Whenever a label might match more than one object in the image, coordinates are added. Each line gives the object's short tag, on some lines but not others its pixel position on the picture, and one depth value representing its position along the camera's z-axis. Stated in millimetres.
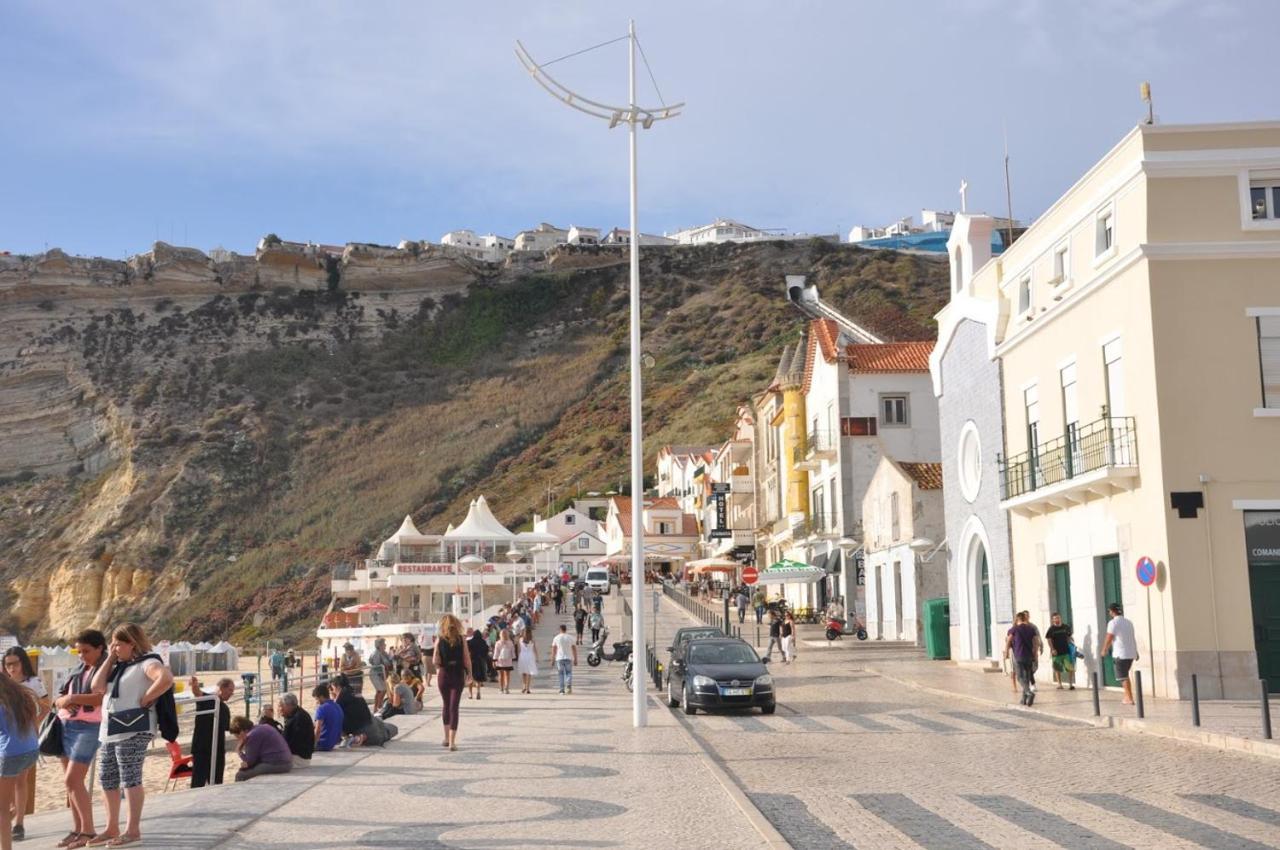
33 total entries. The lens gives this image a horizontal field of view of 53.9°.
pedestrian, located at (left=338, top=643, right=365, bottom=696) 26412
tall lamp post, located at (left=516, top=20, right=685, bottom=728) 18594
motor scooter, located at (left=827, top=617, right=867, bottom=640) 38531
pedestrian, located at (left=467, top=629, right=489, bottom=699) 25531
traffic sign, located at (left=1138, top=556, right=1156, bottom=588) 18719
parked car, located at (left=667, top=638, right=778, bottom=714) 21266
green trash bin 32375
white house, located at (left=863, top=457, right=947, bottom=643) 36250
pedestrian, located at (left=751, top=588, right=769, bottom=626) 41538
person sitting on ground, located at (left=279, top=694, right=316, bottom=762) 13859
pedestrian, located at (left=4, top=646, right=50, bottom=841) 10250
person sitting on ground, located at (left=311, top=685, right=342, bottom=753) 15391
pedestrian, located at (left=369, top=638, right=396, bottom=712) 24956
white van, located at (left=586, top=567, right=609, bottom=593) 62719
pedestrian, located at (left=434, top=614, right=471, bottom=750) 15461
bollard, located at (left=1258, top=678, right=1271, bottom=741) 14039
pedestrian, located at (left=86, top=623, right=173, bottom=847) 8805
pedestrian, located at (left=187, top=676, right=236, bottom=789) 12336
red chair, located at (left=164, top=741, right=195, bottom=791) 13984
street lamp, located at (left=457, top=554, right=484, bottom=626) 45812
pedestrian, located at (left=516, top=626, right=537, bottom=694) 27141
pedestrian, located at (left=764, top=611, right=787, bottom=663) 32781
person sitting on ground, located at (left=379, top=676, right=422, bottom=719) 20891
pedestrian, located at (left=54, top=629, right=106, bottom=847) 9109
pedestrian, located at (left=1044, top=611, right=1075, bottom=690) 23031
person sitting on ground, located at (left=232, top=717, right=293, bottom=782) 13000
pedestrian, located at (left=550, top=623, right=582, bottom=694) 26438
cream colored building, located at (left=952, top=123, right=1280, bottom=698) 19891
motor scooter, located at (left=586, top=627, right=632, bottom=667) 34312
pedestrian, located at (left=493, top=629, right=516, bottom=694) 27094
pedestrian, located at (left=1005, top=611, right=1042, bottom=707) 20469
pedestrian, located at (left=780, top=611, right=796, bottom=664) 32438
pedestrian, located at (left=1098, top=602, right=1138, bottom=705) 19047
